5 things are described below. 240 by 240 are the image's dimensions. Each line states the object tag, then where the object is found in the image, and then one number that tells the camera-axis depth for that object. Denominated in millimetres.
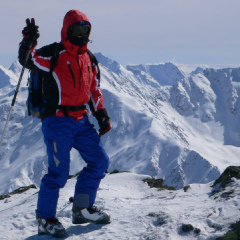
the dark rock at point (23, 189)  14344
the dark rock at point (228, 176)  9109
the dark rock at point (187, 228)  6280
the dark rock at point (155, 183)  11609
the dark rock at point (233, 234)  5719
